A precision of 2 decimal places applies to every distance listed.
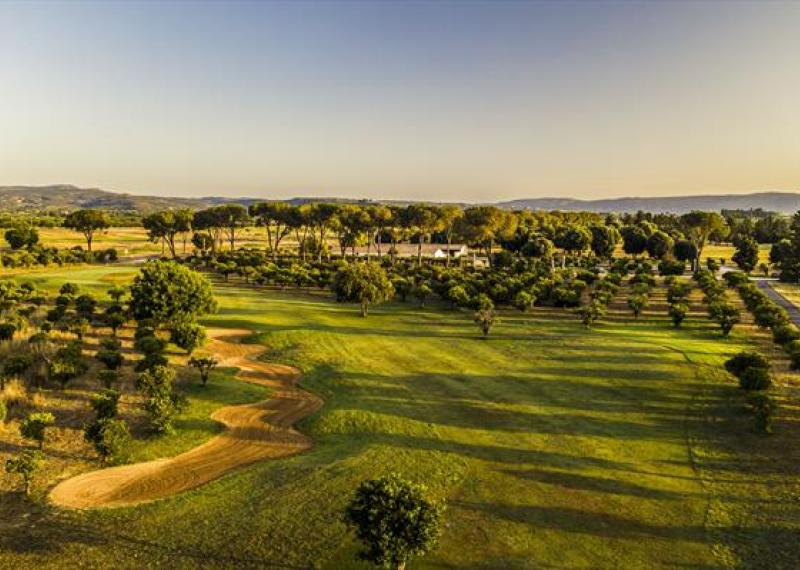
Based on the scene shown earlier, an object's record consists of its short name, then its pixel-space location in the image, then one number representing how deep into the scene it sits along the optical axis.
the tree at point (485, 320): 62.31
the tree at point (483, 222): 126.88
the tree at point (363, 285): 72.44
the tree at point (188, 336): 48.00
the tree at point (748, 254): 115.94
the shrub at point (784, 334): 49.08
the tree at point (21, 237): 126.75
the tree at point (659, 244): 134.25
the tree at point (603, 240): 138.62
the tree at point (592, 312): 67.62
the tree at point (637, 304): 74.12
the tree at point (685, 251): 125.12
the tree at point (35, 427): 29.58
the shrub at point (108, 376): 39.72
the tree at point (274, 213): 142.25
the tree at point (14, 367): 38.94
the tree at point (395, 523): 18.64
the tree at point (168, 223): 130.62
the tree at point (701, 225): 117.56
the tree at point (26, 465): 25.70
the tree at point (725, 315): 61.78
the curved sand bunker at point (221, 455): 26.62
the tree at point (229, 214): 143.00
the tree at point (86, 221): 133.35
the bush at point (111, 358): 42.28
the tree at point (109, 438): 29.17
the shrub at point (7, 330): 49.34
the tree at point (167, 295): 54.00
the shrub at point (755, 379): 38.81
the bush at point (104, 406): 33.50
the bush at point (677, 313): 67.09
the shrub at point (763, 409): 34.53
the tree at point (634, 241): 143.50
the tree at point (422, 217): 132.25
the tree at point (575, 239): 129.75
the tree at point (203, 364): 42.84
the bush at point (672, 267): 110.19
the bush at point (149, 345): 46.56
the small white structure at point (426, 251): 151.75
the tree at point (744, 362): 41.09
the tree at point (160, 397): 33.50
